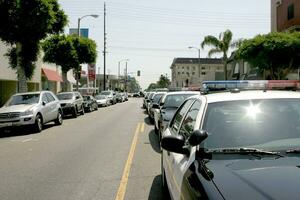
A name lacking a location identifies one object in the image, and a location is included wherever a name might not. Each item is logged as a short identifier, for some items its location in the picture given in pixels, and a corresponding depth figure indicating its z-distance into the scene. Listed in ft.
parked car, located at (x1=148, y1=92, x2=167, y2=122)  70.89
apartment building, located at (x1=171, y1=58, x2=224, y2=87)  472.85
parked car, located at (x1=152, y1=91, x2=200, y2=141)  38.56
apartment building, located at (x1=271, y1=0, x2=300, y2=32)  121.60
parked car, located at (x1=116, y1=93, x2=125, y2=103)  195.60
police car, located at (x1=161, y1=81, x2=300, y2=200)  9.88
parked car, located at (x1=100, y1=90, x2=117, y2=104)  160.08
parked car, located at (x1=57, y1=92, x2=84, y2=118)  85.87
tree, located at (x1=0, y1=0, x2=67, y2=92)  73.87
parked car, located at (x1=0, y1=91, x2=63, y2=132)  55.11
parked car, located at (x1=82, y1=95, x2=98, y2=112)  105.81
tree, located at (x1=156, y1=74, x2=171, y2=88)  515.09
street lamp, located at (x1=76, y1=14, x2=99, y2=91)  132.87
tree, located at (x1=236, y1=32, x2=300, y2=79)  104.83
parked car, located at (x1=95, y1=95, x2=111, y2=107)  139.74
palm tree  156.87
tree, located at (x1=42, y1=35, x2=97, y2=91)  117.91
